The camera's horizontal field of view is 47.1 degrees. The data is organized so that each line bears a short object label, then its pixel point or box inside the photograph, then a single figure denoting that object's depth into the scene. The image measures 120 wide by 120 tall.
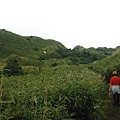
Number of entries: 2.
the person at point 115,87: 7.37
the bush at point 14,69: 11.26
